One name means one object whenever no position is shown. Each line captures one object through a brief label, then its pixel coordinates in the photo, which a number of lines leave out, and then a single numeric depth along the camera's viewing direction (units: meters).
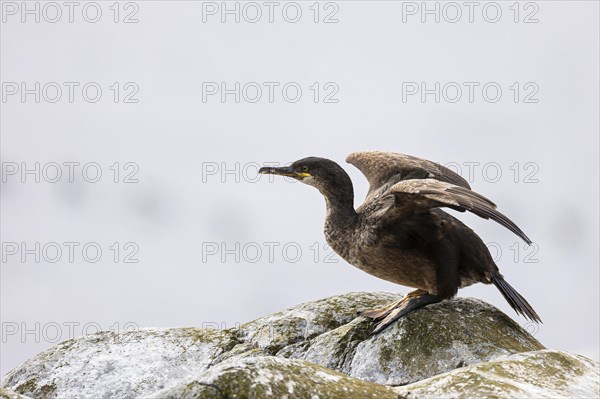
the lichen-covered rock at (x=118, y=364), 18.00
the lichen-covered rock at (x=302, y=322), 18.41
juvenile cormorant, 17.70
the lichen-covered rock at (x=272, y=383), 10.62
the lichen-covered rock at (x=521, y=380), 11.91
